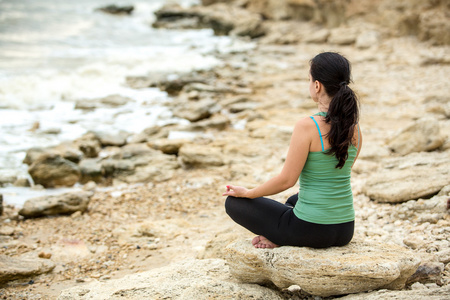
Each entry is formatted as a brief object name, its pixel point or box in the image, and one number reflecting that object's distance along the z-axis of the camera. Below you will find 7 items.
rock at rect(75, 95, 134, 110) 10.96
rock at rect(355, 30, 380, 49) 15.69
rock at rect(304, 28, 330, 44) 18.99
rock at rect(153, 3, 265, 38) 24.08
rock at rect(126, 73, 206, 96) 12.45
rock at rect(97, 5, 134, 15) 35.28
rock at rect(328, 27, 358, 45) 17.16
